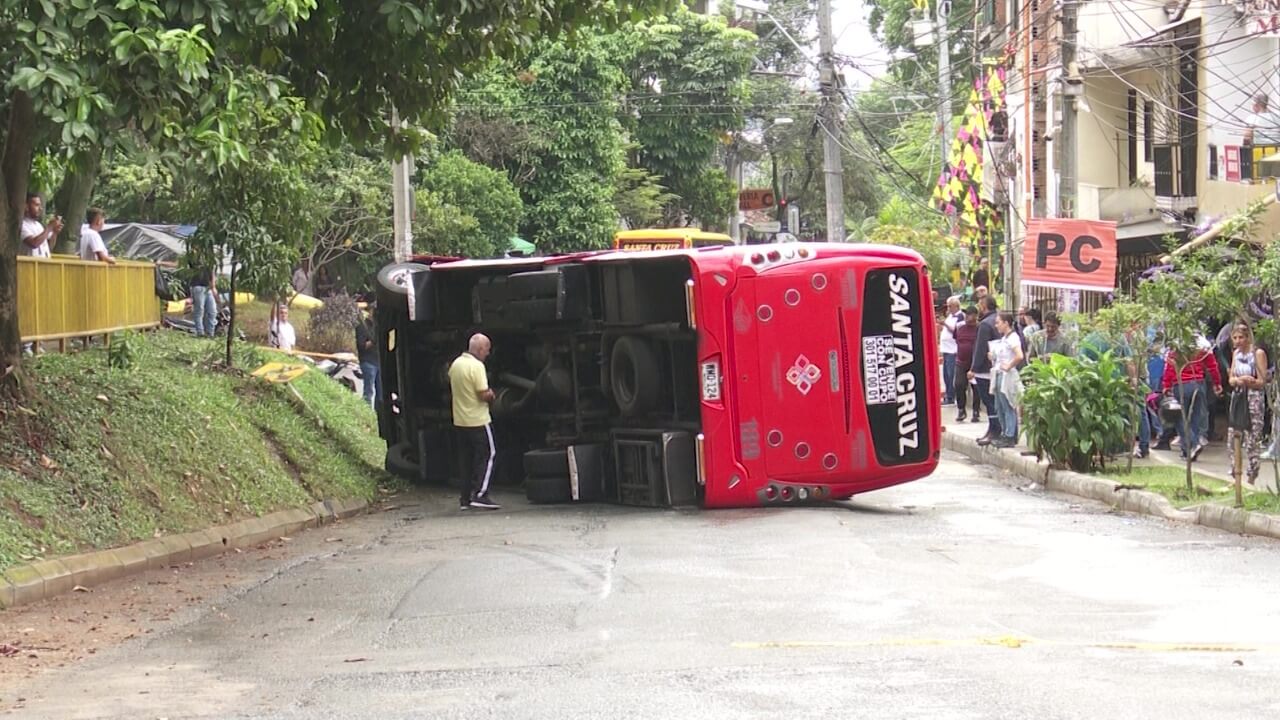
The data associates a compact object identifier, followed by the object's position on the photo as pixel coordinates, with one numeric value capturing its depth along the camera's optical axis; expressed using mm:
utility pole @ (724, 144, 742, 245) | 55750
